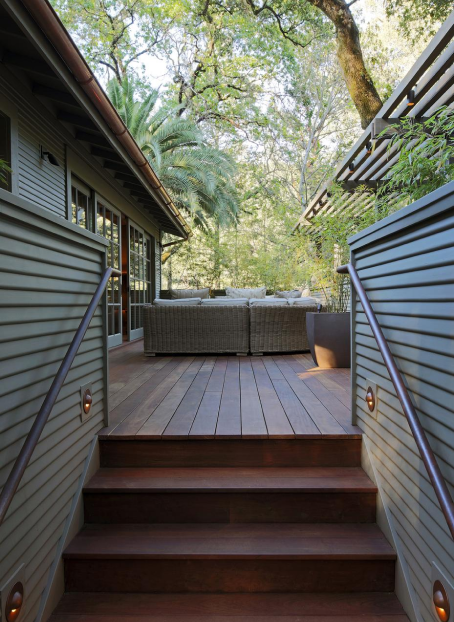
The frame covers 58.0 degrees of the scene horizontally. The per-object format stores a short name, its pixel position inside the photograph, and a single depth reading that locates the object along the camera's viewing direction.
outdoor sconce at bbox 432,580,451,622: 1.23
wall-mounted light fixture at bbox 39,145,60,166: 3.55
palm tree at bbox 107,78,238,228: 9.43
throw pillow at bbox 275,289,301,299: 6.20
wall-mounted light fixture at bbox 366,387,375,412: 1.99
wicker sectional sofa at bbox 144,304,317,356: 4.92
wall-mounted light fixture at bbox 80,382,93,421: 1.98
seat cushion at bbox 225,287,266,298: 7.43
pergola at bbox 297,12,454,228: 3.34
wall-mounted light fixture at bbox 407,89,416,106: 3.84
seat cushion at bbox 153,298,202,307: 4.95
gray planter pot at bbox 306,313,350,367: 4.02
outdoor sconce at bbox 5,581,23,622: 1.24
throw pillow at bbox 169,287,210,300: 8.22
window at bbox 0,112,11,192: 2.96
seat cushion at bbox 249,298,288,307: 4.97
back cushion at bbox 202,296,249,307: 5.07
